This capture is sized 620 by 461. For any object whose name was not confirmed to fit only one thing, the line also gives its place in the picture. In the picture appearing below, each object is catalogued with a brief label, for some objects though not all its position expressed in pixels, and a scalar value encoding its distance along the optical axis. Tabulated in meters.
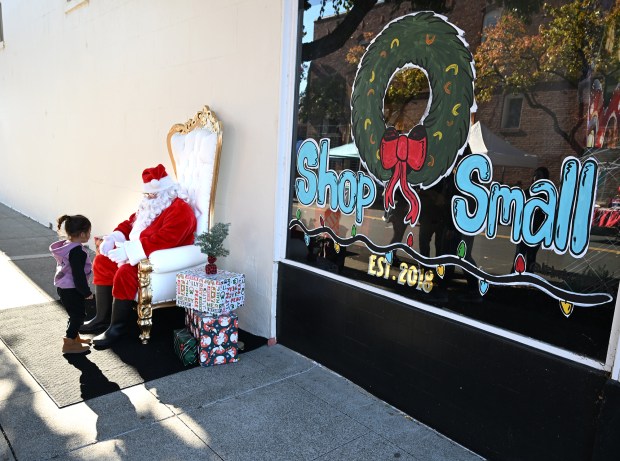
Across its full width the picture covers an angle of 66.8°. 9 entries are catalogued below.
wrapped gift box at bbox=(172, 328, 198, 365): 3.36
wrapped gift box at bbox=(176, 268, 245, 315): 3.34
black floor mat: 3.03
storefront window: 2.03
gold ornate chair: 3.66
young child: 3.27
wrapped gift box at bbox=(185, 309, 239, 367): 3.33
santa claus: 3.70
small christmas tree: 3.52
